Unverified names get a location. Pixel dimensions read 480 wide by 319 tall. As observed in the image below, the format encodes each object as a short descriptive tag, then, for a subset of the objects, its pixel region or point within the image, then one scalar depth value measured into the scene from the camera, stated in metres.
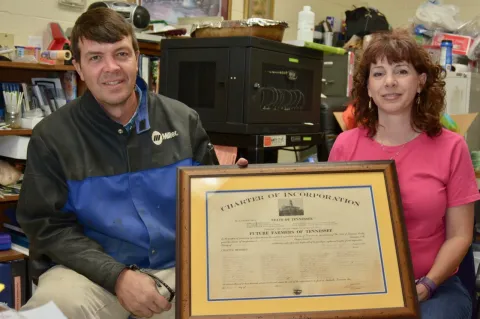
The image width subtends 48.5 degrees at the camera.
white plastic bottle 2.98
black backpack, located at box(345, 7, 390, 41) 4.18
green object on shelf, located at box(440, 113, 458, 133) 2.40
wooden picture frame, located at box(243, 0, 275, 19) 3.84
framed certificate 1.30
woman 1.52
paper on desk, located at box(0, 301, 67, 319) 1.25
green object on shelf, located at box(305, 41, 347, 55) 2.70
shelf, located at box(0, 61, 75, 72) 2.24
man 1.52
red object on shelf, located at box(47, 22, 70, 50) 2.62
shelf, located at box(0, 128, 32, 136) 2.28
